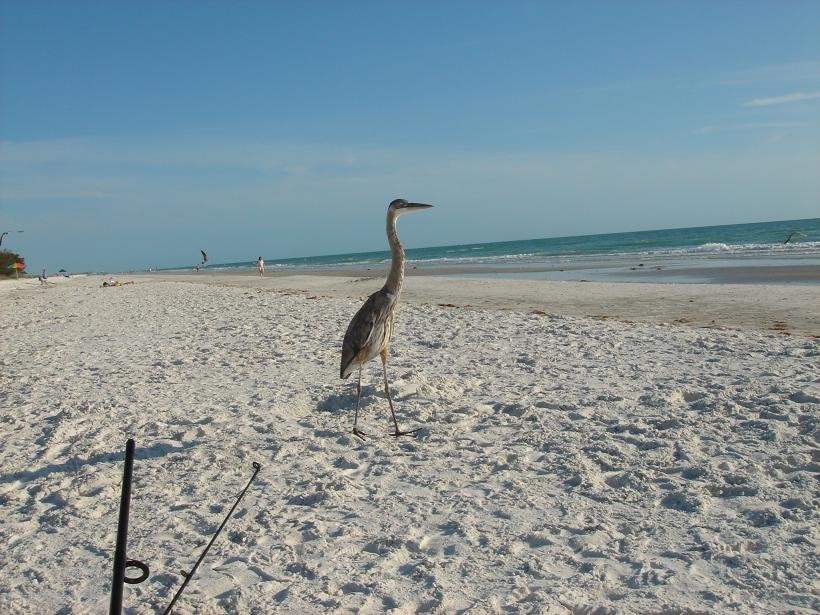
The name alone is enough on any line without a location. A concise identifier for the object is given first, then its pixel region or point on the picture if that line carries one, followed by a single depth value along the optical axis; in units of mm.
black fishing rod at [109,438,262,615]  1338
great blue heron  5879
